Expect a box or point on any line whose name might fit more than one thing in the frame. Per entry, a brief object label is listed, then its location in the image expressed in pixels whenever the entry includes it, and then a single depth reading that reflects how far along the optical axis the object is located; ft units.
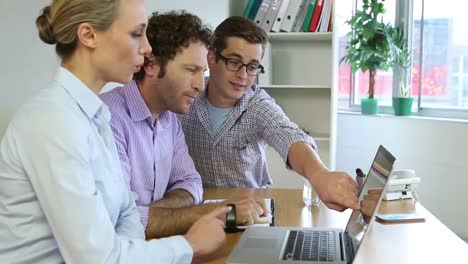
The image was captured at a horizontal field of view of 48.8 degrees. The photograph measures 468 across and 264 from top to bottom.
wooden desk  4.35
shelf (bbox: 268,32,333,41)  11.37
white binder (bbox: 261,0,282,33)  11.56
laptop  3.94
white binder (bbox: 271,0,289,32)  11.56
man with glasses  6.91
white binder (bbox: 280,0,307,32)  11.42
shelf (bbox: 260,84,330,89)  11.43
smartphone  5.49
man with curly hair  5.18
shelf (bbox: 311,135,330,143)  11.58
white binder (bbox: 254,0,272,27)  11.64
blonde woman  2.91
